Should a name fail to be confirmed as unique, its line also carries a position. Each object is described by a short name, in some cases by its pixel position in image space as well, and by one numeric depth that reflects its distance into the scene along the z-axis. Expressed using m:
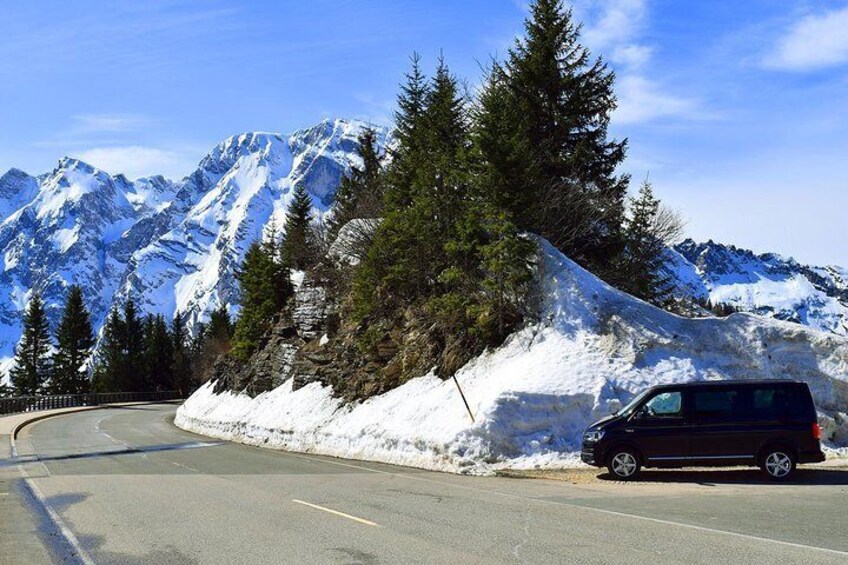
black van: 15.12
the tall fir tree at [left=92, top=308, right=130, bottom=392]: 94.12
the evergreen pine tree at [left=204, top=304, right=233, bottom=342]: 81.50
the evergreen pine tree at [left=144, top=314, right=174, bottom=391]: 98.88
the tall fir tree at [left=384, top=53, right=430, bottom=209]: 32.72
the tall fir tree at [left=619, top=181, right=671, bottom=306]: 33.16
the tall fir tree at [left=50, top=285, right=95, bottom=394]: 88.69
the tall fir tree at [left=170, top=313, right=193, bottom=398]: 101.31
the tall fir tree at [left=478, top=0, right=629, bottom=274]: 29.20
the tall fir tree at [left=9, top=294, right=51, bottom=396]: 87.25
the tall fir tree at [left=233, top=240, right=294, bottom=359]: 46.91
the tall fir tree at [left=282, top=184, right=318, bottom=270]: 46.94
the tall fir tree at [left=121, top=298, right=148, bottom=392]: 95.94
